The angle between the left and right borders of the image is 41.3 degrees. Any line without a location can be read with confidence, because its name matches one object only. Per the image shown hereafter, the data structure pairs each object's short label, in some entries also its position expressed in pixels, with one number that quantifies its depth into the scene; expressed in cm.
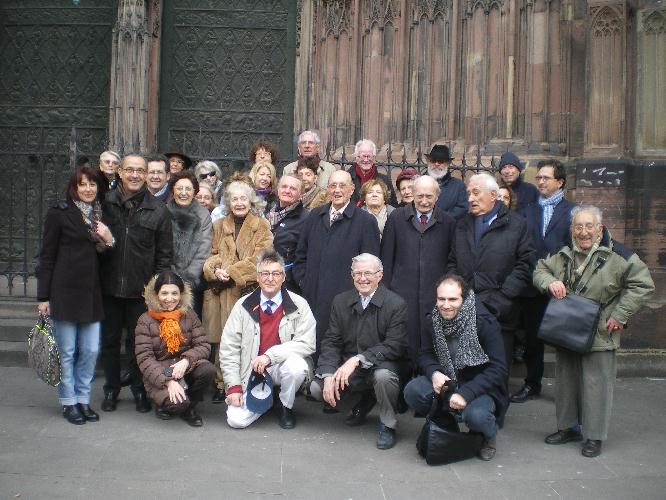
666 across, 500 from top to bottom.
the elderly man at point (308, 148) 788
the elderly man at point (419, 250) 662
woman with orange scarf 630
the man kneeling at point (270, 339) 636
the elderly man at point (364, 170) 761
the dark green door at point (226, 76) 1170
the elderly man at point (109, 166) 755
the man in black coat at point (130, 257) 664
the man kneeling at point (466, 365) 575
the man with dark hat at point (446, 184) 763
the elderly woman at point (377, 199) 718
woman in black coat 633
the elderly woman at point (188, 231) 705
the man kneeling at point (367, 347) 611
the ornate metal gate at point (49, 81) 1172
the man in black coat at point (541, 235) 714
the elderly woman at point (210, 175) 812
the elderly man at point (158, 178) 714
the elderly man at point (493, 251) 646
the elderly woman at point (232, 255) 695
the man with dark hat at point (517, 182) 745
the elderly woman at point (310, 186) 753
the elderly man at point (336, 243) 675
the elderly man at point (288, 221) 716
